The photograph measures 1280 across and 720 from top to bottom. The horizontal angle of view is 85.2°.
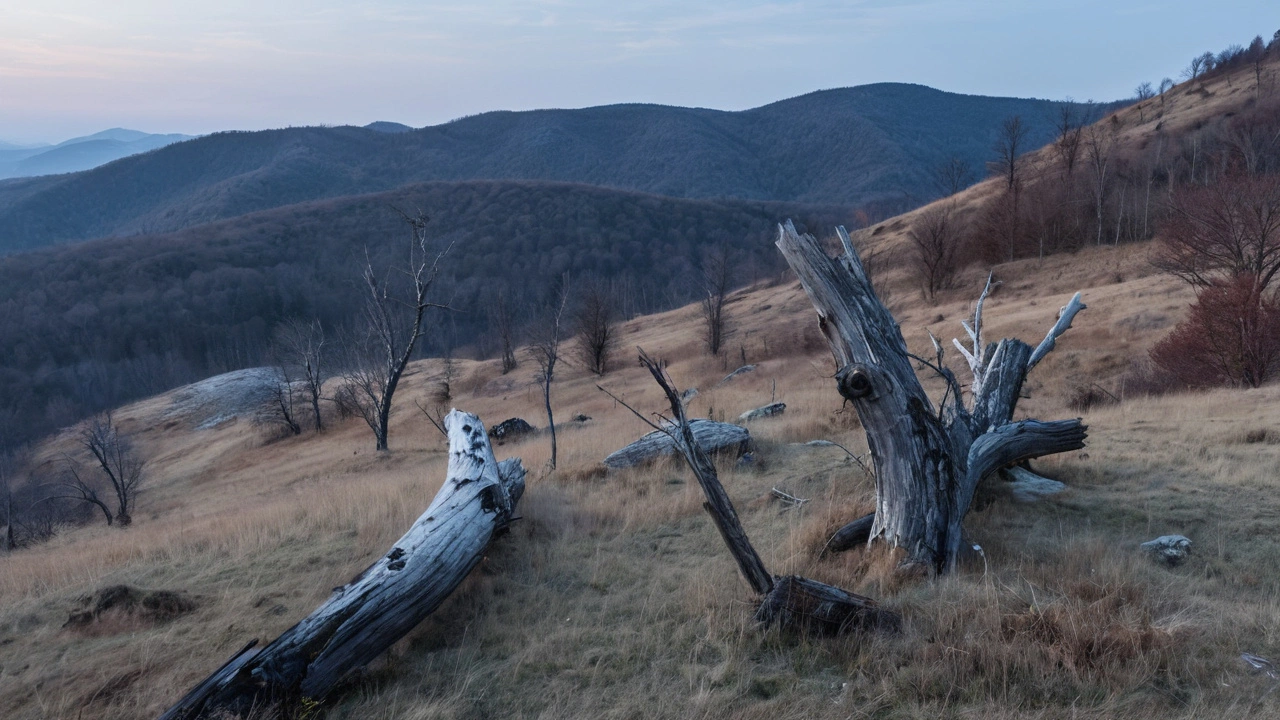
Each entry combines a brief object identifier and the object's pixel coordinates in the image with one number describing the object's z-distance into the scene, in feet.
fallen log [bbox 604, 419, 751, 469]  32.01
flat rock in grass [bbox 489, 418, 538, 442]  60.70
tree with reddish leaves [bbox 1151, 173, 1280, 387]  53.36
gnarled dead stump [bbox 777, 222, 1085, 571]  16.74
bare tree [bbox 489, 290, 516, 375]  146.30
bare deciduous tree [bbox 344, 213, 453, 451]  67.62
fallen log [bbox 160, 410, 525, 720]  12.01
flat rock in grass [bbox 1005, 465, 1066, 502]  22.90
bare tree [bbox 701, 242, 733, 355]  124.77
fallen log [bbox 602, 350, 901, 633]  13.71
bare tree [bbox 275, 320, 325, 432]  108.88
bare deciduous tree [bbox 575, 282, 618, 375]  121.90
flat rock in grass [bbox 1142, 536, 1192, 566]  17.35
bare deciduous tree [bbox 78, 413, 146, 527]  70.33
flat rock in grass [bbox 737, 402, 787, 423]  45.70
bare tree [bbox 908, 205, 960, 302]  137.18
